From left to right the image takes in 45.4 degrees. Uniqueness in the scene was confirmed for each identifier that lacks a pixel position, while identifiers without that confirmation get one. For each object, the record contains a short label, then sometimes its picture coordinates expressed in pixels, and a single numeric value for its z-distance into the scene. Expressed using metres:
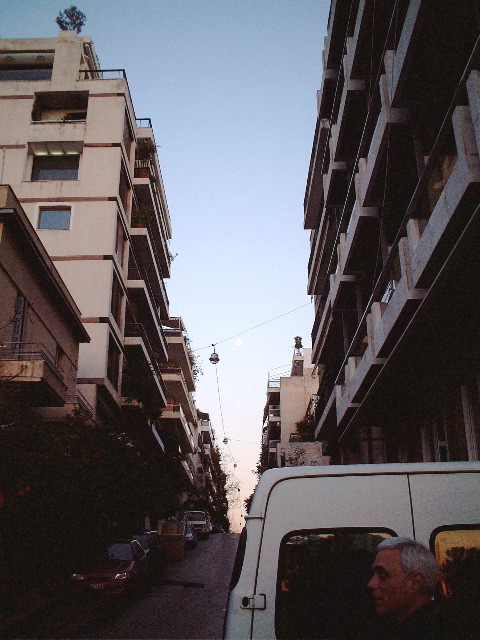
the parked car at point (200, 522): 50.16
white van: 2.90
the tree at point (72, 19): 33.53
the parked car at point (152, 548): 18.52
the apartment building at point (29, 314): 15.54
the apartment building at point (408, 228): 8.04
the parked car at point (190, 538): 35.00
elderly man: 2.60
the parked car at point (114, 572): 13.40
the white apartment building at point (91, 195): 26.11
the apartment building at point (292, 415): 34.53
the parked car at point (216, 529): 68.36
